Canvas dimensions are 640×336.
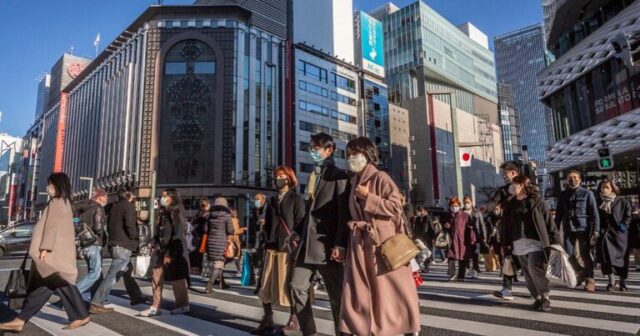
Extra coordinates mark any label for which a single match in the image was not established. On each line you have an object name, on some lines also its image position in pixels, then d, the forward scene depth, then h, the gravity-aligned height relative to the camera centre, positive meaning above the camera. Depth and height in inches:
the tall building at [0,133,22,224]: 3986.2 +508.5
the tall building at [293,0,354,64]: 2598.4 +1233.0
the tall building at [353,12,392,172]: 2498.8 +812.3
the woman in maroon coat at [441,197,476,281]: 327.9 -17.7
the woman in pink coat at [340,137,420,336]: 114.2 -15.4
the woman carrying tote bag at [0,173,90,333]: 163.3 -14.3
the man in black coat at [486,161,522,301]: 221.1 +10.0
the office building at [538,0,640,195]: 1005.8 +341.4
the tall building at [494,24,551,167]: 4653.1 +1649.7
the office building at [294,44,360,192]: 2089.1 +642.2
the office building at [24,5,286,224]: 1784.0 +526.7
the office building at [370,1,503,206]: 3083.2 +1168.3
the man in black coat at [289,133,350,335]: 131.2 -6.0
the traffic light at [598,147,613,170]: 601.9 +82.0
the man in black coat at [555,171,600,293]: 252.7 -4.1
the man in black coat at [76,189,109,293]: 216.7 -3.9
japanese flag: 1513.8 +214.7
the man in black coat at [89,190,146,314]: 215.6 -5.8
